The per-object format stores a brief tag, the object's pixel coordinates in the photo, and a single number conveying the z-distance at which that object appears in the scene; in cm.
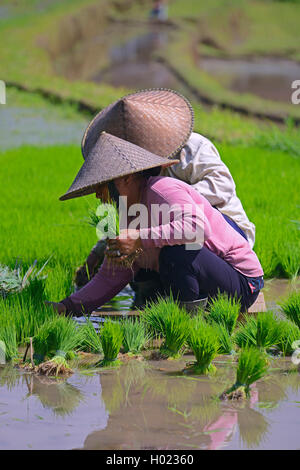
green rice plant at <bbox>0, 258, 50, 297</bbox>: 756
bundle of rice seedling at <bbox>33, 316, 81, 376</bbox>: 632
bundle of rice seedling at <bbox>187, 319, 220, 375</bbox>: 618
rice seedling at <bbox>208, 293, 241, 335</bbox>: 691
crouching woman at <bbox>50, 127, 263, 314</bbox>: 663
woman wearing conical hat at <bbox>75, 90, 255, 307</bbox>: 748
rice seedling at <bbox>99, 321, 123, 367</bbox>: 640
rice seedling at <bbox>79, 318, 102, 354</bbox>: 671
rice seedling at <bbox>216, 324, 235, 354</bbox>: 662
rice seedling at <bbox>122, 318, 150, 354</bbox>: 668
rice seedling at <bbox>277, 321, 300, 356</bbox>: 664
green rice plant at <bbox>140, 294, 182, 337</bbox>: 675
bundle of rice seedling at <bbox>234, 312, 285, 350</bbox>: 652
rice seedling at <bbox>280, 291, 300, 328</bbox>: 704
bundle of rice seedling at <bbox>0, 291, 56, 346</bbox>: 705
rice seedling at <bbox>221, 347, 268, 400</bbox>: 559
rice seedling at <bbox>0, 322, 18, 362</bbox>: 666
